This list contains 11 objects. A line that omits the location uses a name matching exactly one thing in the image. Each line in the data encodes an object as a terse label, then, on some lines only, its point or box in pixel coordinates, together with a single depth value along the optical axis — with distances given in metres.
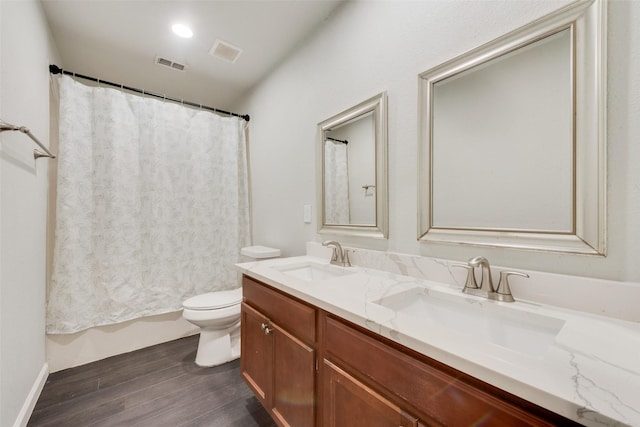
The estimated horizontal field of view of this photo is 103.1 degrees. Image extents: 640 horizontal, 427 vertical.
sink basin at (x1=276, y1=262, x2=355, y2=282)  1.42
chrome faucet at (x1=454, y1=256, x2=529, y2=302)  0.85
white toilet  1.80
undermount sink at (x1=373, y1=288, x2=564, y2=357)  0.73
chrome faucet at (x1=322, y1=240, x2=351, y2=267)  1.46
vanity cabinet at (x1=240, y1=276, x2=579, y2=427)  0.51
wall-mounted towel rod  1.04
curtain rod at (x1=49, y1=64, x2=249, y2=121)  1.80
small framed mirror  1.33
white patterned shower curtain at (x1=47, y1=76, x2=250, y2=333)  1.82
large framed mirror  0.76
